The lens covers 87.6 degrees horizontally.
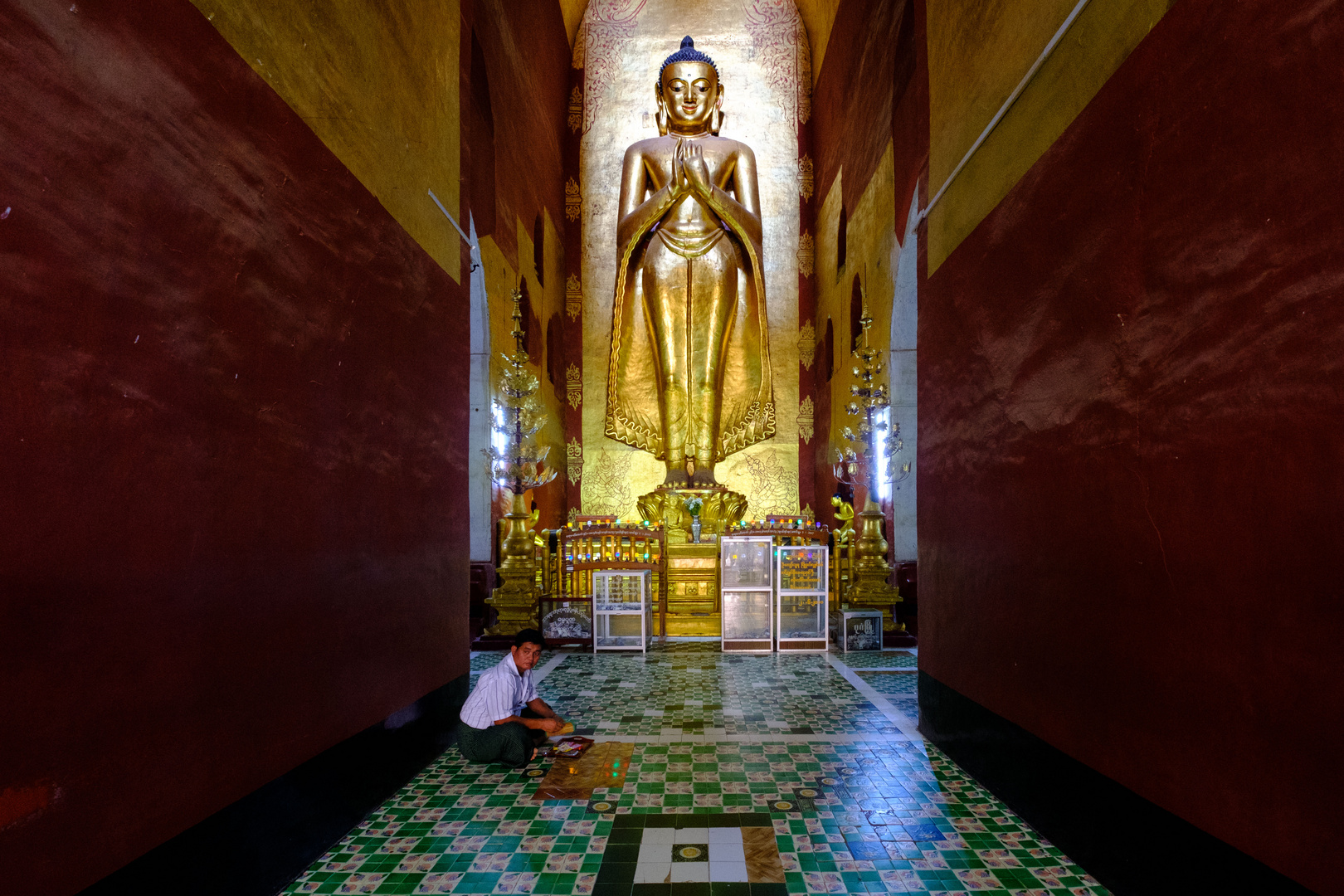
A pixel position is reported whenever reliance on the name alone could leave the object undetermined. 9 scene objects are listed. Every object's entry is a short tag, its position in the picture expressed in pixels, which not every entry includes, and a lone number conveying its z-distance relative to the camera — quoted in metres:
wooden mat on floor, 2.81
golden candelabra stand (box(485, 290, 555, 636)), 6.20
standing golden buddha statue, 9.15
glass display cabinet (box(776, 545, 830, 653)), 5.81
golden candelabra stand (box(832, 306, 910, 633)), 6.35
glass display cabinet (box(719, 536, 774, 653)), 5.81
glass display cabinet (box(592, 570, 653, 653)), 5.83
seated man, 3.11
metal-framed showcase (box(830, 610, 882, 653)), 5.84
